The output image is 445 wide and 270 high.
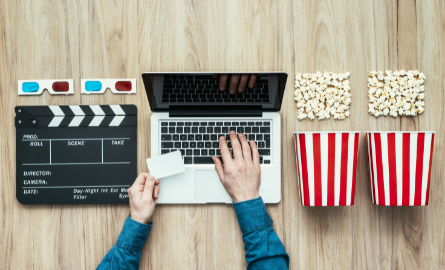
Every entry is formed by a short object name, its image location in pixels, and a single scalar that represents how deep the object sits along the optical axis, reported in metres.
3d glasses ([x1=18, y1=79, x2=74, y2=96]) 0.77
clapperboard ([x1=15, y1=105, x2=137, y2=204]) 0.75
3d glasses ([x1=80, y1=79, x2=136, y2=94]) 0.77
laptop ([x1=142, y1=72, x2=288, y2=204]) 0.73
